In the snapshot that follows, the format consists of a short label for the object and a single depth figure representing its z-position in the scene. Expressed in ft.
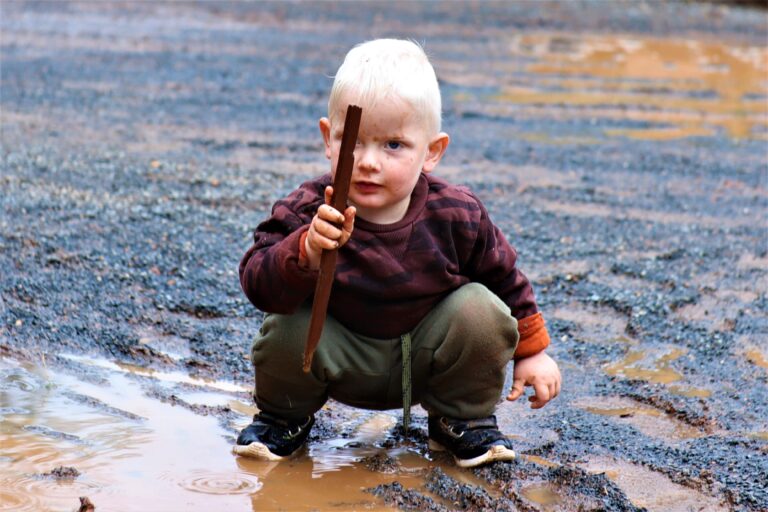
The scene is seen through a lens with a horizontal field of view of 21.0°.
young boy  16.38
